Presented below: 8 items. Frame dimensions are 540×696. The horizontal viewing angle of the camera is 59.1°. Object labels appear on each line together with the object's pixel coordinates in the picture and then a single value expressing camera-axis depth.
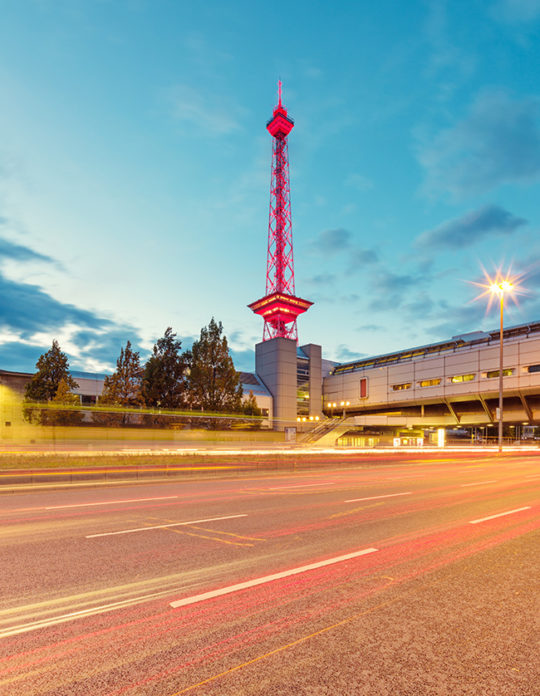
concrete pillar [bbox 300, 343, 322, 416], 92.31
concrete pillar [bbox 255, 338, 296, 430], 79.31
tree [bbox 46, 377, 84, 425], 40.78
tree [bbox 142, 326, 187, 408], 50.25
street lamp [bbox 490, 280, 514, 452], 36.06
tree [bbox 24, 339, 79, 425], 45.66
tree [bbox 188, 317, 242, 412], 50.84
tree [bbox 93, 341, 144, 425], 46.12
